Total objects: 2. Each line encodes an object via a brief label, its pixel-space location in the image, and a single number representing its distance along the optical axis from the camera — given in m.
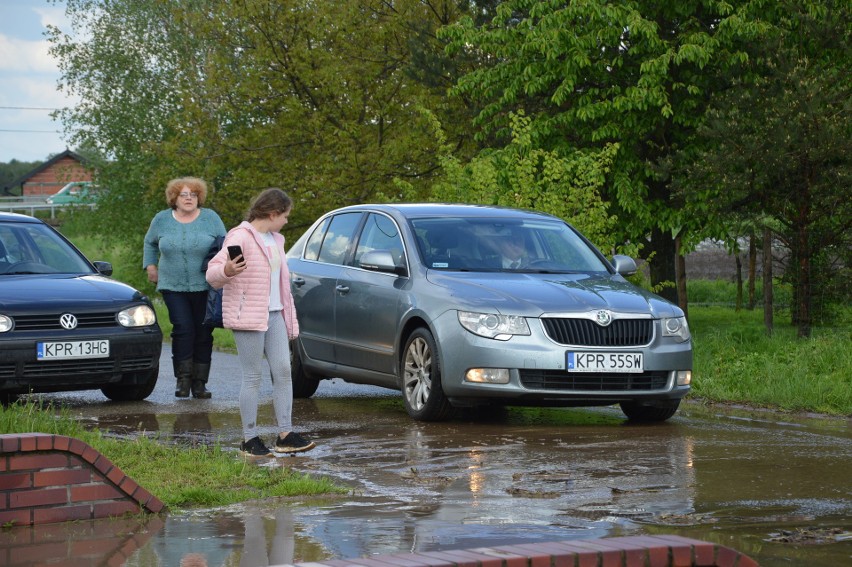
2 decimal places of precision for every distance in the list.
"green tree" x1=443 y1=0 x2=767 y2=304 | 24.88
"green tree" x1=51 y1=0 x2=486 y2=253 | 30.81
